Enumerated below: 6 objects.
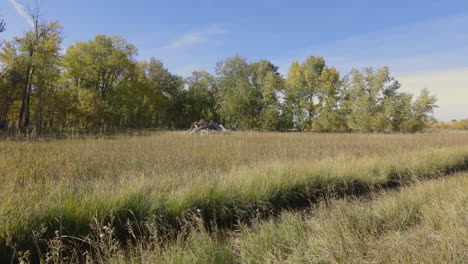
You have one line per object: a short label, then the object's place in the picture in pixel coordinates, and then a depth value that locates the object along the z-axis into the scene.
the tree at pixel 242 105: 31.41
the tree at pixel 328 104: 29.88
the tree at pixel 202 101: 40.62
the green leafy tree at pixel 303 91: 32.50
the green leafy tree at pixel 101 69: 26.92
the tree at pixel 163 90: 39.37
